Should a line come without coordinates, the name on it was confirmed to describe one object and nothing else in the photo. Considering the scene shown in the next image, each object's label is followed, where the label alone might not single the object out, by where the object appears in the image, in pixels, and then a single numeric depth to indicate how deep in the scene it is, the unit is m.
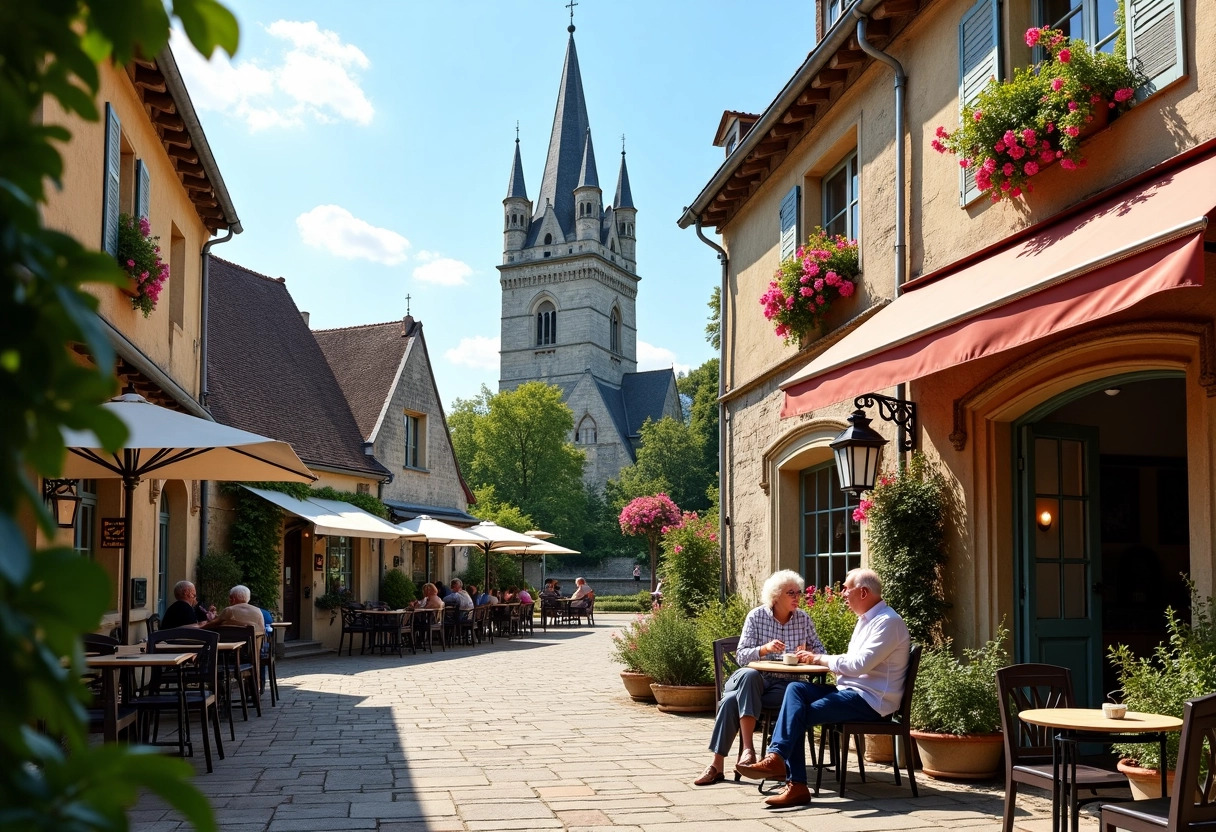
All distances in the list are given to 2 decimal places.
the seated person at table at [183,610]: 10.59
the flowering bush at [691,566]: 13.54
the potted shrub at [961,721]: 6.88
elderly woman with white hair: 7.16
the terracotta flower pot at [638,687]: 11.52
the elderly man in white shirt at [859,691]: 6.62
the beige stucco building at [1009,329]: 5.77
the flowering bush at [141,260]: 10.61
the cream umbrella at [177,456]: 7.57
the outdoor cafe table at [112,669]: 6.63
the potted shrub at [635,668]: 11.49
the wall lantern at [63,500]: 9.56
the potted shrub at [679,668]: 10.43
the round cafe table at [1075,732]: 4.80
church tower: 69.25
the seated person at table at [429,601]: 19.56
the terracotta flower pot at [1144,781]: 5.27
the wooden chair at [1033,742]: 5.26
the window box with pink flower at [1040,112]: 6.39
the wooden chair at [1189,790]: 4.08
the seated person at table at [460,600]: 20.61
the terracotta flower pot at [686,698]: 10.38
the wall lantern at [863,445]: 8.44
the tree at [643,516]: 29.62
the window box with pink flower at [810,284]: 10.16
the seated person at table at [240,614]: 10.52
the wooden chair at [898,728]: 6.62
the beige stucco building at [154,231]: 9.58
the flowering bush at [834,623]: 8.87
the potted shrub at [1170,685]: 5.27
